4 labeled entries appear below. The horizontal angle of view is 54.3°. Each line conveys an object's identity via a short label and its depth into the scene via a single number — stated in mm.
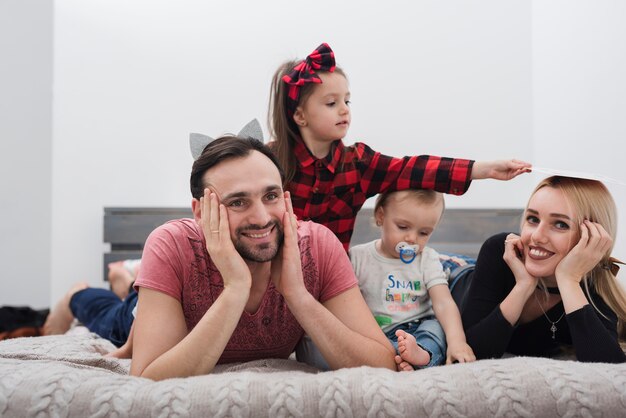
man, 1360
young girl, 1986
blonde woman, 1456
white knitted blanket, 1090
